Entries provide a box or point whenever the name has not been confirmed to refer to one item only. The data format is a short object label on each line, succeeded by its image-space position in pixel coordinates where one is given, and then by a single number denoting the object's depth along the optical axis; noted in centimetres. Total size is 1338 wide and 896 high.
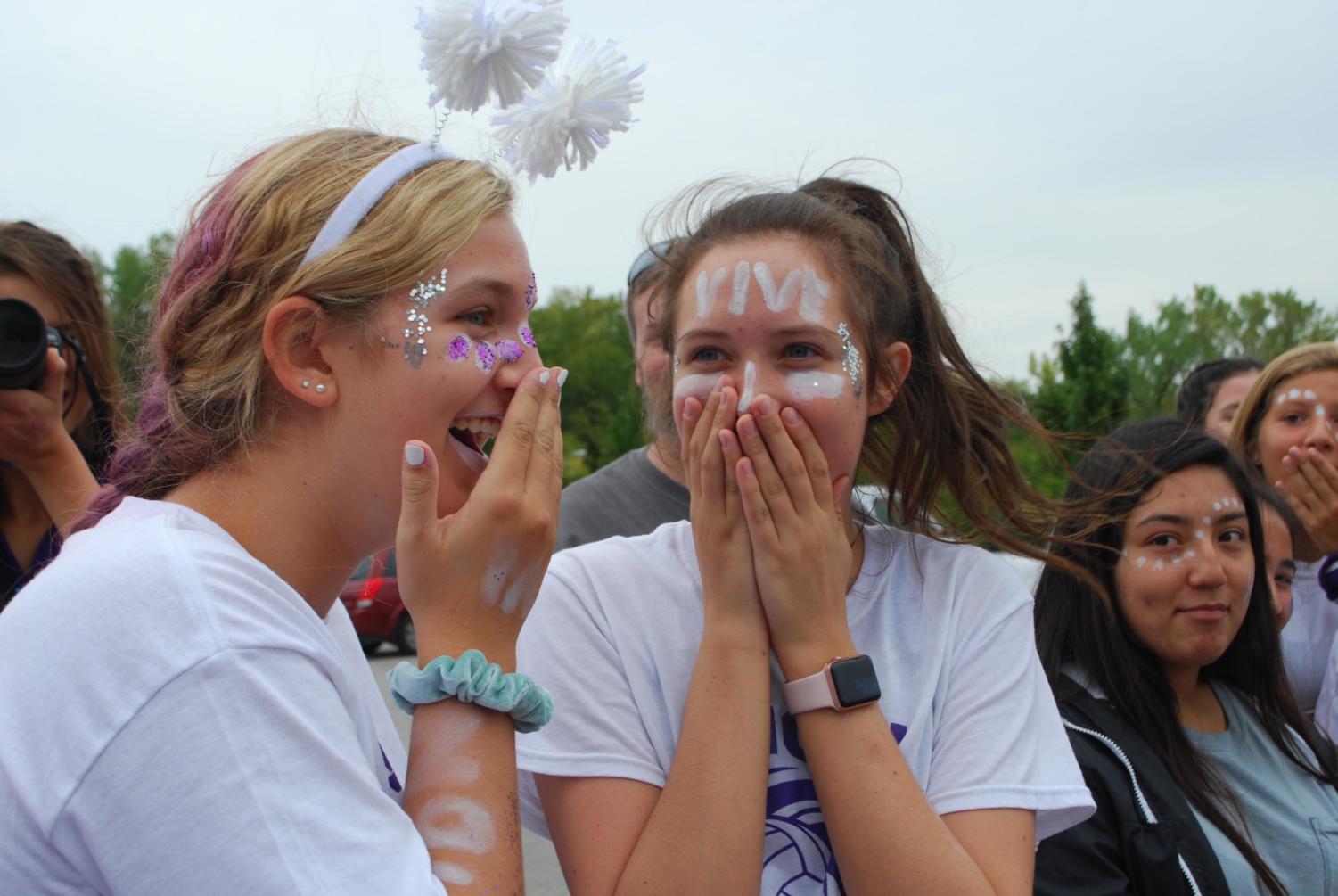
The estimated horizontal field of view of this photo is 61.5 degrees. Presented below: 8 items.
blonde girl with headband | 120
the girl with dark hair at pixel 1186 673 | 260
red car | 1325
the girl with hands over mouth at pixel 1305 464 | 389
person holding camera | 260
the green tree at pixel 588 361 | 4868
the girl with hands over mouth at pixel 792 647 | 170
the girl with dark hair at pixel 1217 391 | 540
